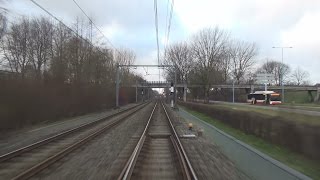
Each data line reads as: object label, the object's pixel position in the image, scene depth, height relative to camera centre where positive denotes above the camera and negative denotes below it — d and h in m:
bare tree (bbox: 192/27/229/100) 56.01 +5.15
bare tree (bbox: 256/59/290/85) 144.06 +9.17
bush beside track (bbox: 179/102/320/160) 11.52 -1.39
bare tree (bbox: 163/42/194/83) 89.82 +7.85
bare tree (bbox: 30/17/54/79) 44.62 +5.91
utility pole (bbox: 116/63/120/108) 61.53 +1.19
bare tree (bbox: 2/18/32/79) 35.61 +4.56
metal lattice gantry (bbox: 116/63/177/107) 61.53 +1.27
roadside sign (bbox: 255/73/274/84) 63.16 +2.60
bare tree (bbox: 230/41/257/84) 116.38 +8.96
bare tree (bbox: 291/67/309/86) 156.50 +5.33
